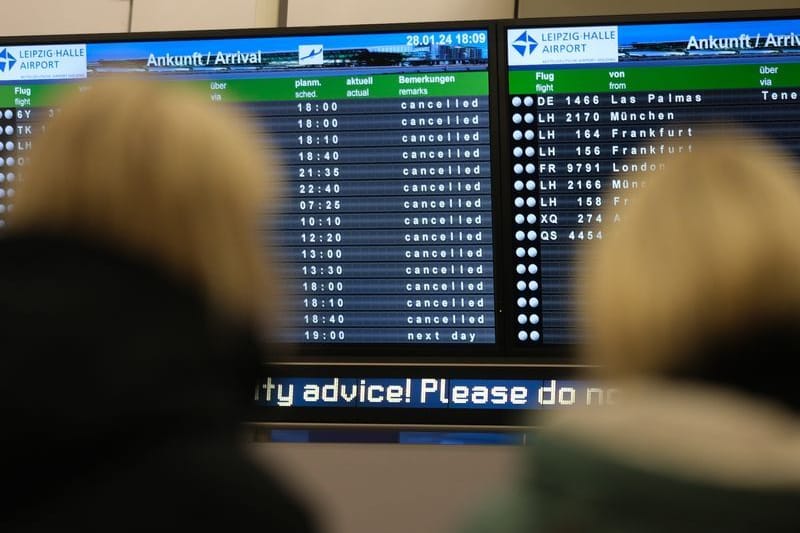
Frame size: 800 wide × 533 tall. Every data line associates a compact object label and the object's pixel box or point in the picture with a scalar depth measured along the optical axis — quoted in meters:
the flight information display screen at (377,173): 7.15
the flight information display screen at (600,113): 7.10
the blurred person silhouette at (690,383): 4.96
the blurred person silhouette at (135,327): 5.14
